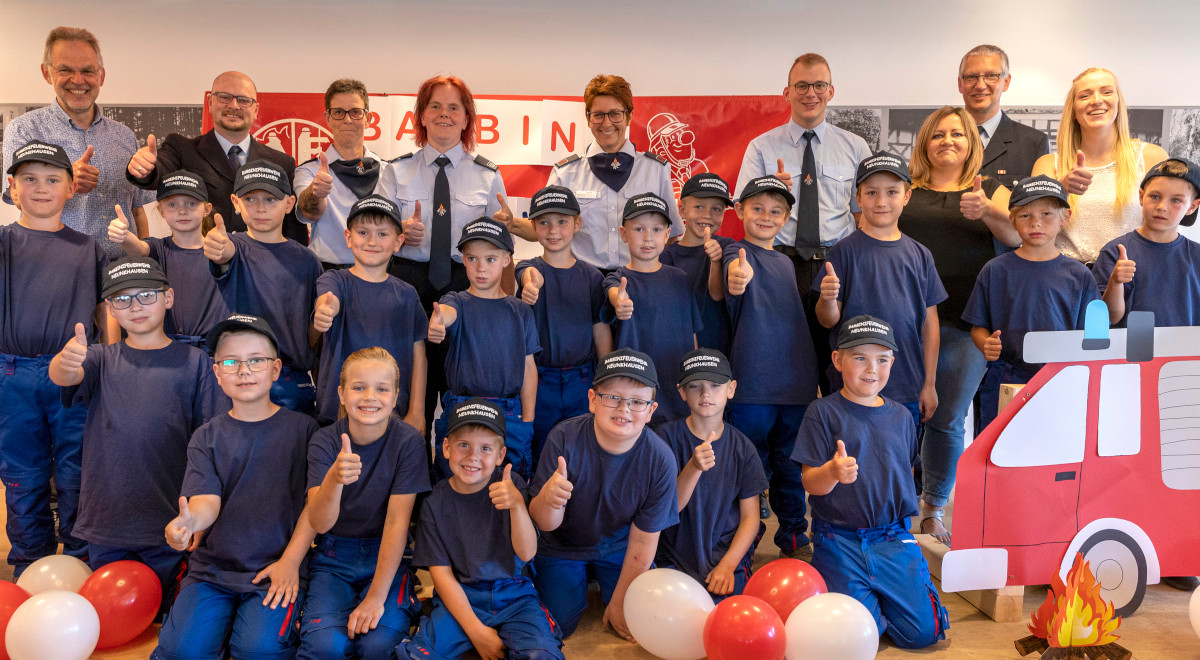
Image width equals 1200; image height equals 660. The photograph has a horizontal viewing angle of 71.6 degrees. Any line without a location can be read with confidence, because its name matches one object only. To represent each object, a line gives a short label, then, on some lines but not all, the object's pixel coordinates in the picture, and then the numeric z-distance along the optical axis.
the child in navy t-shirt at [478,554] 2.76
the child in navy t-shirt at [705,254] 3.71
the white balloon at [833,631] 2.64
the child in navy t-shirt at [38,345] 3.30
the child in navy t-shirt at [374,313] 3.31
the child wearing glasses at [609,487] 2.99
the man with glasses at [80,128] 3.97
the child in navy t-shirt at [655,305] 3.59
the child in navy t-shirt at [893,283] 3.54
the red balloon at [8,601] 2.68
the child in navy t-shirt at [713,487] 3.17
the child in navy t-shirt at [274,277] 3.38
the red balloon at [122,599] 2.79
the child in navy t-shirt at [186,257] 3.40
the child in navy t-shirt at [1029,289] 3.57
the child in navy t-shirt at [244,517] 2.74
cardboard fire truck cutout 3.10
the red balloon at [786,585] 2.90
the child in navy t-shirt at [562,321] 3.60
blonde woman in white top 3.95
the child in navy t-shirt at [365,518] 2.77
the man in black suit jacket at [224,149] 4.03
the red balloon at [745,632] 2.61
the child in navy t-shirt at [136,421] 3.07
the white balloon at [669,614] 2.78
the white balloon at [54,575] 2.92
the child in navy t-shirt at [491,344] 3.37
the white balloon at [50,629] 2.55
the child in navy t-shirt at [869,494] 3.04
